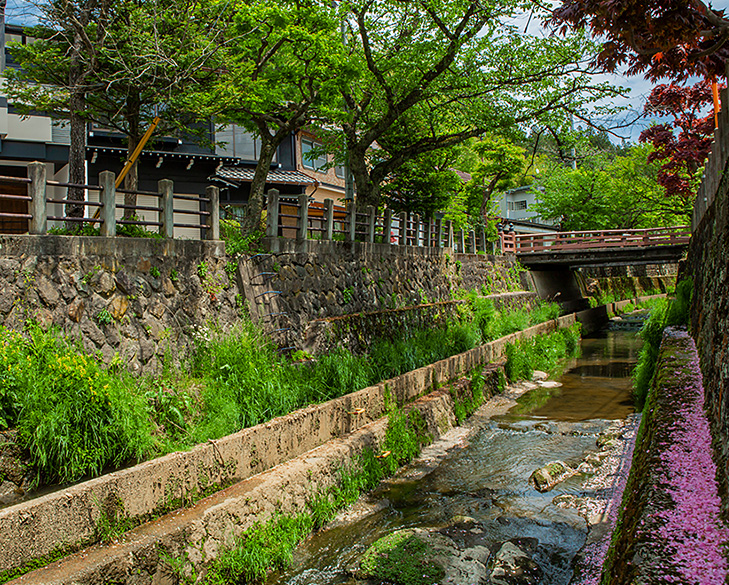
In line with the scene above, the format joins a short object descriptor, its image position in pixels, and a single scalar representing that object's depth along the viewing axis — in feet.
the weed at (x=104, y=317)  26.66
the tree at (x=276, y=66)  43.01
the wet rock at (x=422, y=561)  21.07
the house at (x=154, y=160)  57.26
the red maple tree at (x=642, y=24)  20.43
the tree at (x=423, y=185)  74.90
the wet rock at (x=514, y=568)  20.89
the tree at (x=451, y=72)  50.57
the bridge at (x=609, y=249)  91.81
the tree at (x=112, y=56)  37.65
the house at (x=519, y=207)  179.22
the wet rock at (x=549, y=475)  30.17
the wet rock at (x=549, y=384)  57.82
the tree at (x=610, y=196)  119.27
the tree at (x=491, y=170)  98.99
